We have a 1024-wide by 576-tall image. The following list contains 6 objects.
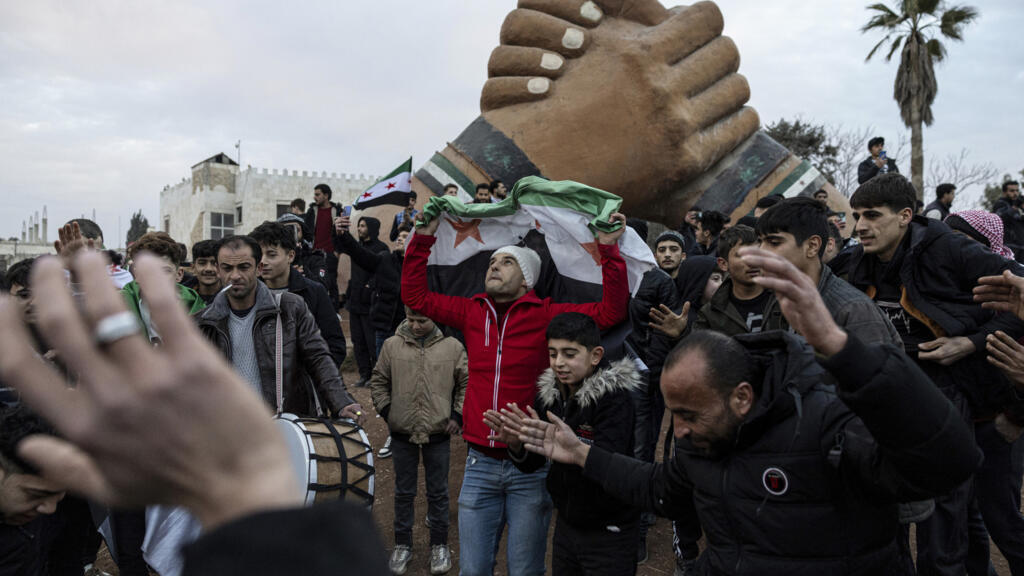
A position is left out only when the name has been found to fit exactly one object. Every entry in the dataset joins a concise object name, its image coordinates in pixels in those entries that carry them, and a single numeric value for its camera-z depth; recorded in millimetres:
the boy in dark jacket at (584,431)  2854
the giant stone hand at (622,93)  9289
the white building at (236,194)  33594
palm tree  21938
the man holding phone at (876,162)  9523
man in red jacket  3258
